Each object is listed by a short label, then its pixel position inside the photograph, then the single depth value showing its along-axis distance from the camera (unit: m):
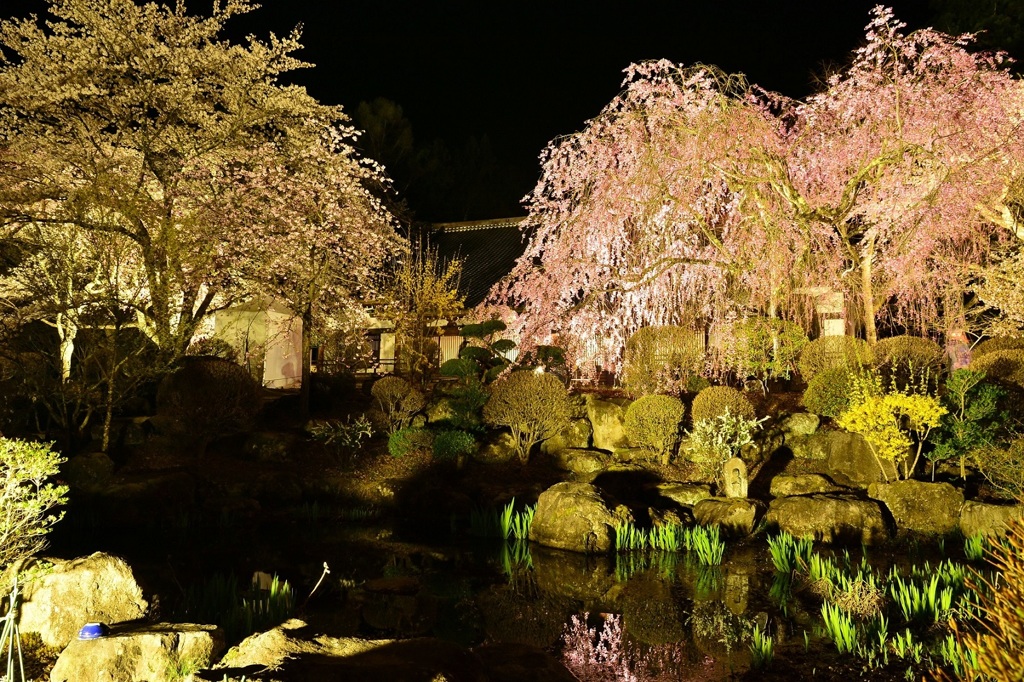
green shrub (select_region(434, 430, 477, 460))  12.15
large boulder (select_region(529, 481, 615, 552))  8.75
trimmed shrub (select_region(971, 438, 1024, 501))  9.00
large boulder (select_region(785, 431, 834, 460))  11.54
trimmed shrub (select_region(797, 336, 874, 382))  11.82
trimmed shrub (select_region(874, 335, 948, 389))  11.77
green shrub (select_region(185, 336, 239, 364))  15.22
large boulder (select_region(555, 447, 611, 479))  12.19
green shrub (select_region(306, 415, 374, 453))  12.69
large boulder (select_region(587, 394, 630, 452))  12.74
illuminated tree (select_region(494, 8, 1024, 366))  11.66
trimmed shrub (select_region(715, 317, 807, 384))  12.79
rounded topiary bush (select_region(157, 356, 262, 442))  11.91
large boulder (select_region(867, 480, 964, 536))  9.28
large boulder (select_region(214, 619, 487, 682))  3.62
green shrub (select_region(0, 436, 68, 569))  4.80
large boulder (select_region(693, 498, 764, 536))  9.24
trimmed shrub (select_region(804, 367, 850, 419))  11.23
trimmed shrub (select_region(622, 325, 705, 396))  12.88
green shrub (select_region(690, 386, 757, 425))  11.34
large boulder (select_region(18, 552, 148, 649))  4.59
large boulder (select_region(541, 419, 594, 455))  12.98
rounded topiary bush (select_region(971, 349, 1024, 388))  11.45
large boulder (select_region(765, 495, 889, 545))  9.08
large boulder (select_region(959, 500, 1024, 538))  8.55
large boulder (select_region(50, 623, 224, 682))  3.87
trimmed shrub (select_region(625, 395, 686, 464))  11.73
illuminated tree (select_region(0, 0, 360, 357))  12.27
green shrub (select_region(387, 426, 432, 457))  12.18
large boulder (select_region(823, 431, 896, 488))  10.75
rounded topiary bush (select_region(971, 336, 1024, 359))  12.68
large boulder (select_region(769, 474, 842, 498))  10.27
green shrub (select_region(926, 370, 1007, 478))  9.99
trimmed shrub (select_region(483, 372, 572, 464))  12.48
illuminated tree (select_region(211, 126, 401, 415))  14.14
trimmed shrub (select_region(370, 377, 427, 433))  13.35
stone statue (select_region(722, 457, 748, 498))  9.98
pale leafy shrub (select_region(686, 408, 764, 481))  10.52
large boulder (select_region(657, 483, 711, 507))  10.52
